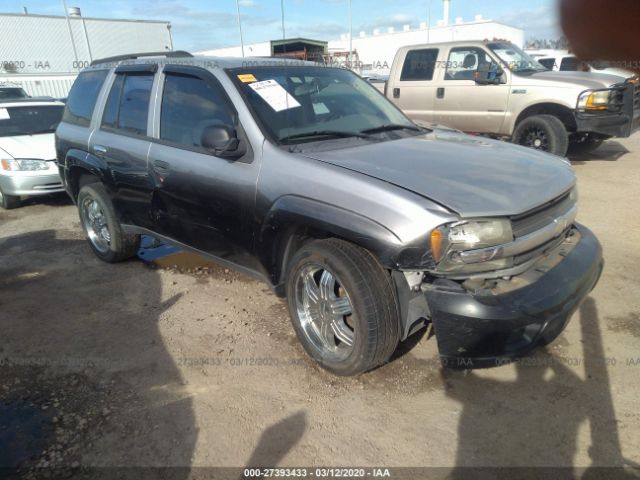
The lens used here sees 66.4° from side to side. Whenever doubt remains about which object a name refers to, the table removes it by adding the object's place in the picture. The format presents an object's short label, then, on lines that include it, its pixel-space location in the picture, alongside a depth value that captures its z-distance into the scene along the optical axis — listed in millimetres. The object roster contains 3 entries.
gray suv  2451
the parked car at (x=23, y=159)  7047
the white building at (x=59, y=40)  29969
